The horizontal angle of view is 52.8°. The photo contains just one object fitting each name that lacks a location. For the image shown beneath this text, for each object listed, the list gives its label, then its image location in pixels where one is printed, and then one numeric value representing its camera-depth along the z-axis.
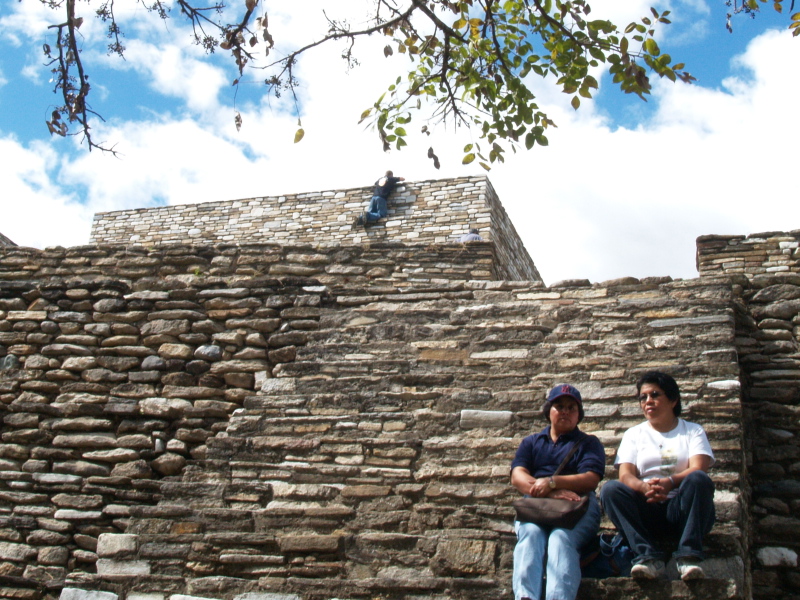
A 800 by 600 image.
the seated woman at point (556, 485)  3.31
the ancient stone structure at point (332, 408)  4.09
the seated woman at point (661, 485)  3.36
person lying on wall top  13.83
